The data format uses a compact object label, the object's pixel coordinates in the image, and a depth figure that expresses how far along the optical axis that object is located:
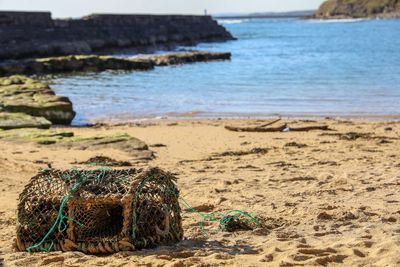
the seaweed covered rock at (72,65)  33.38
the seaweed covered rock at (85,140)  10.84
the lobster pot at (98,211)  5.20
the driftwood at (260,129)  13.51
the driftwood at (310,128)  13.56
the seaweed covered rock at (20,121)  12.98
